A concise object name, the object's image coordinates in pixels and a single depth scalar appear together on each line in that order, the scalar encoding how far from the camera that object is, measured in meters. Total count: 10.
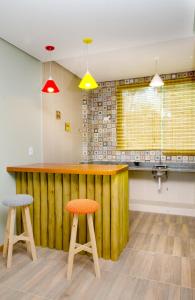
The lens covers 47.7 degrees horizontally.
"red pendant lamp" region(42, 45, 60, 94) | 2.72
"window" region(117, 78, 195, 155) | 3.97
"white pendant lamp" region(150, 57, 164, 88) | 3.26
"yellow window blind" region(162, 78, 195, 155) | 3.94
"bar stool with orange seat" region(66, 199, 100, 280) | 2.04
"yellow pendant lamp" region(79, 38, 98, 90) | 2.61
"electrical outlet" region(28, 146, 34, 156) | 3.11
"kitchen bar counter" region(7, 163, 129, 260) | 2.41
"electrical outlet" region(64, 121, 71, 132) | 3.96
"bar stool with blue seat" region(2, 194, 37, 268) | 2.28
